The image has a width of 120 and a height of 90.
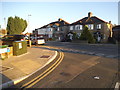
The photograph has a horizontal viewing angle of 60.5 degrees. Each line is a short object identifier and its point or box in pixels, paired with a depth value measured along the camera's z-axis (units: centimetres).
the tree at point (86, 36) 2936
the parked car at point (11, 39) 1654
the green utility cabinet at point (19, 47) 1207
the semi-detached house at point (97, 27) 3322
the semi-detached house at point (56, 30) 4456
